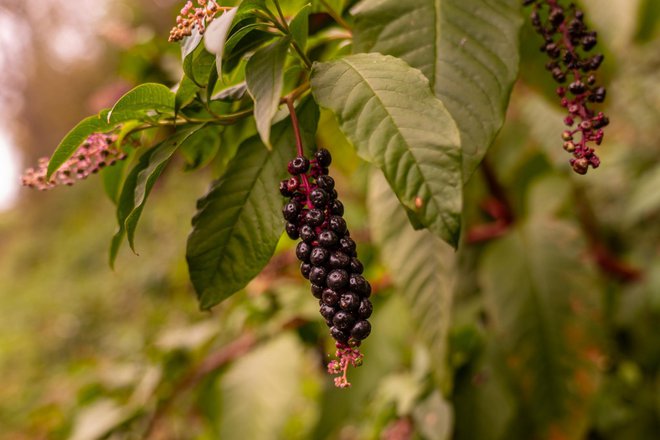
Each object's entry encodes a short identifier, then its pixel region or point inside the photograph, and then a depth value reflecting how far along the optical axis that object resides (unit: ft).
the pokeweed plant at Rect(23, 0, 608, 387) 1.52
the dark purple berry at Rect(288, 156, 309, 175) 1.66
